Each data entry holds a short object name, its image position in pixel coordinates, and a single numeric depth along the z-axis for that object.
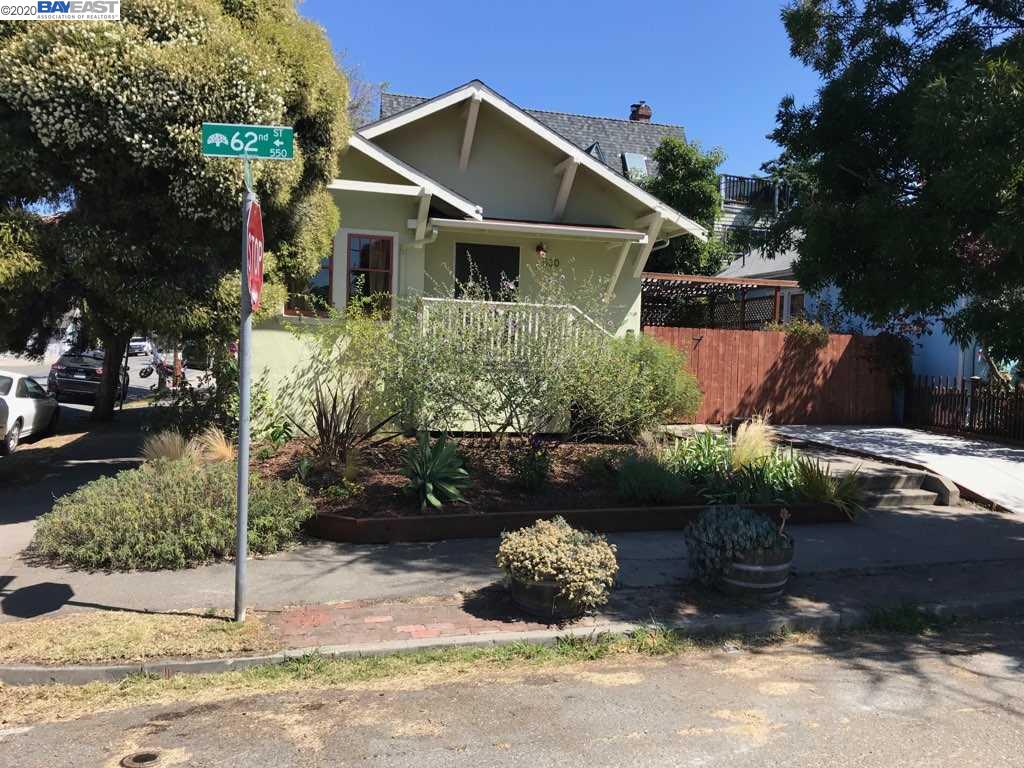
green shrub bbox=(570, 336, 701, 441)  8.72
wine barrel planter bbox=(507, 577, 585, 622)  5.46
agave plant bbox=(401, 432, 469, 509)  7.98
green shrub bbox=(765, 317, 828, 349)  15.07
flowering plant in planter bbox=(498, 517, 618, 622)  5.38
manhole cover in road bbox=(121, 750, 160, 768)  3.57
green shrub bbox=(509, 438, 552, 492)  8.76
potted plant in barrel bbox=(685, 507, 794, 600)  5.94
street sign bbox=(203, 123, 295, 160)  5.16
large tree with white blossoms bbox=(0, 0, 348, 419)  7.33
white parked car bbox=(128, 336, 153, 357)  54.06
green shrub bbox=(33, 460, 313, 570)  6.55
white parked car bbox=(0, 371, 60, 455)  13.57
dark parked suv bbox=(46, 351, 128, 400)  23.08
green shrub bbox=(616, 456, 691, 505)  8.54
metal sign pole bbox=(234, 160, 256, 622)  5.21
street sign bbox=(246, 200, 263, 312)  5.20
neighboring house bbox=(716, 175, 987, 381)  16.14
